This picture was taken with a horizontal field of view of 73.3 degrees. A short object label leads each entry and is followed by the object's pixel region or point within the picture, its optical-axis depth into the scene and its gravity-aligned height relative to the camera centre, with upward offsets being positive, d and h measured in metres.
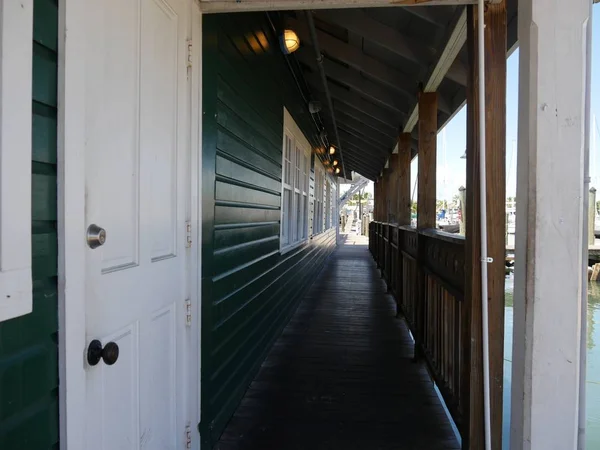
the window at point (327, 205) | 11.64 +0.40
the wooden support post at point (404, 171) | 5.14 +0.62
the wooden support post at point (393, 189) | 7.04 +0.55
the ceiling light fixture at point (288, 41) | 3.68 +1.64
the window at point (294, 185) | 4.61 +0.45
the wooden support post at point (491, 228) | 1.90 -0.04
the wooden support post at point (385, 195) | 9.37 +0.60
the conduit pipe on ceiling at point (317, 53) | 3.28 +1.60
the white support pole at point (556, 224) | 1.60 -0.01
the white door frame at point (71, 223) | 1.04 -0.02
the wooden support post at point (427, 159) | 3.56 +0.54
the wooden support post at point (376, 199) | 11.48 +0.59
